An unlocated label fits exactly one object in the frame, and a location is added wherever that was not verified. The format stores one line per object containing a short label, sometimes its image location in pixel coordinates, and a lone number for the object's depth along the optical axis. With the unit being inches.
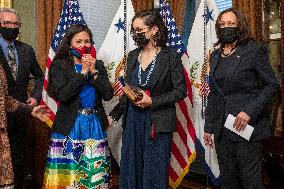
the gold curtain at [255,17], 136.7
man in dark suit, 112.2
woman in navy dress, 95.4
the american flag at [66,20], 135.0
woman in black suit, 88.7
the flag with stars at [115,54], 143.8
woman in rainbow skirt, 103.2
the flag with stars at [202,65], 144.2
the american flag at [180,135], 131.4
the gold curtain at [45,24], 155.0
